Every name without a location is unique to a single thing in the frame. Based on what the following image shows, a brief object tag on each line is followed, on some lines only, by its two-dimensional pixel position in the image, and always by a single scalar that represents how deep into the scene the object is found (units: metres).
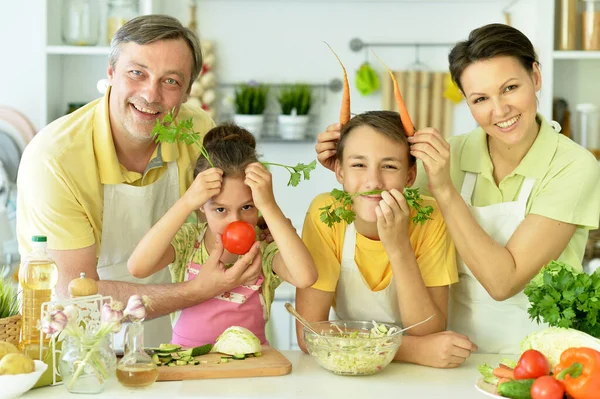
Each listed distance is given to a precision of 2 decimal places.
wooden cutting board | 1.84
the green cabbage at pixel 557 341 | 1.69
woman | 2.15
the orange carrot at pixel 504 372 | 1.68
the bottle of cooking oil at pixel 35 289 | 1.78
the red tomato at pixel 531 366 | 1.64
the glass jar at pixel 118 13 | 4.00
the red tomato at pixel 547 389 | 1.55
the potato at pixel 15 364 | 1.63
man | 2.26
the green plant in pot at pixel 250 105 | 4.28
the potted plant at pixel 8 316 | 1.80
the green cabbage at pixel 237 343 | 1.95
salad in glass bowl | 1.84
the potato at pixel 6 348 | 1.68
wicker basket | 1.80
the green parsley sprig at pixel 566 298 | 1.72
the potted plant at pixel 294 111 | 4.28
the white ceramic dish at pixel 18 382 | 1.63
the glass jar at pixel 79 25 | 4.03
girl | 2.16
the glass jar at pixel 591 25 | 3.85
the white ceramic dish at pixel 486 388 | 1.65
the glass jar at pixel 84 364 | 1.69
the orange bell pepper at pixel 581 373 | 1.53
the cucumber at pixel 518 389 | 1.60
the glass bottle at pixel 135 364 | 1.73
